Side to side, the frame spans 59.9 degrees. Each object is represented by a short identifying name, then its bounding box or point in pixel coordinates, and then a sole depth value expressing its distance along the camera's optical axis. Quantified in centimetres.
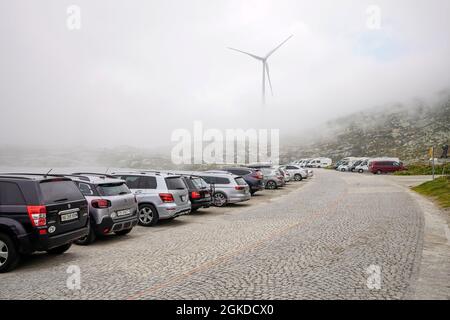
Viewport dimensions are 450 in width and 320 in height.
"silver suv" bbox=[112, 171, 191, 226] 1263
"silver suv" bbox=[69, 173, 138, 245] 974
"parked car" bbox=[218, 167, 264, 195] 2352
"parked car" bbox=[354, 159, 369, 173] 5612
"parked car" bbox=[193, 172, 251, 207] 1839
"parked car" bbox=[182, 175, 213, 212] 1501
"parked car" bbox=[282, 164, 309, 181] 4084
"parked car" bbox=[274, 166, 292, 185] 3684
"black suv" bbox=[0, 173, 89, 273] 713
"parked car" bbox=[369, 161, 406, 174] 5219
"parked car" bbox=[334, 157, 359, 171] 6266
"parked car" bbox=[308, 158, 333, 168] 8340
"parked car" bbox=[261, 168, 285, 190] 2955
